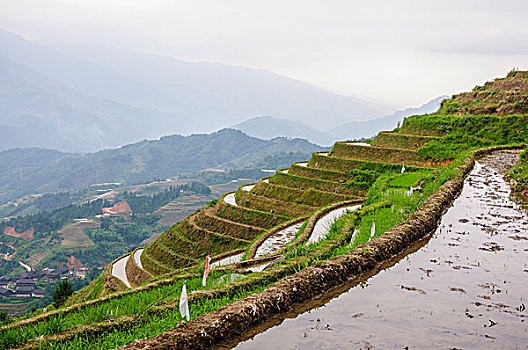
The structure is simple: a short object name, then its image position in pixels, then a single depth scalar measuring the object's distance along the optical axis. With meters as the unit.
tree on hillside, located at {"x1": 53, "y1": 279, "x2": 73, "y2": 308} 32.44
